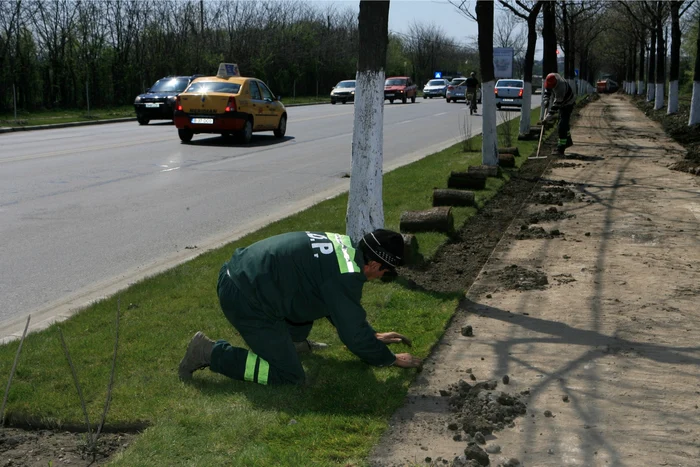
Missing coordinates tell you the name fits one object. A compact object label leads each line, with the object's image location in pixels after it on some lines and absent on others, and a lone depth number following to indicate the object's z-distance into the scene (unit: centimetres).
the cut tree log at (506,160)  1439
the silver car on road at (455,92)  4716
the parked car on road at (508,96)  3806
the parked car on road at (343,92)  4797
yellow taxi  1914
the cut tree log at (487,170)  1187
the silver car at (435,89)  6031
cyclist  3269
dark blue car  2731
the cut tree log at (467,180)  1146
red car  4784
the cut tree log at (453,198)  1015
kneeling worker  429
